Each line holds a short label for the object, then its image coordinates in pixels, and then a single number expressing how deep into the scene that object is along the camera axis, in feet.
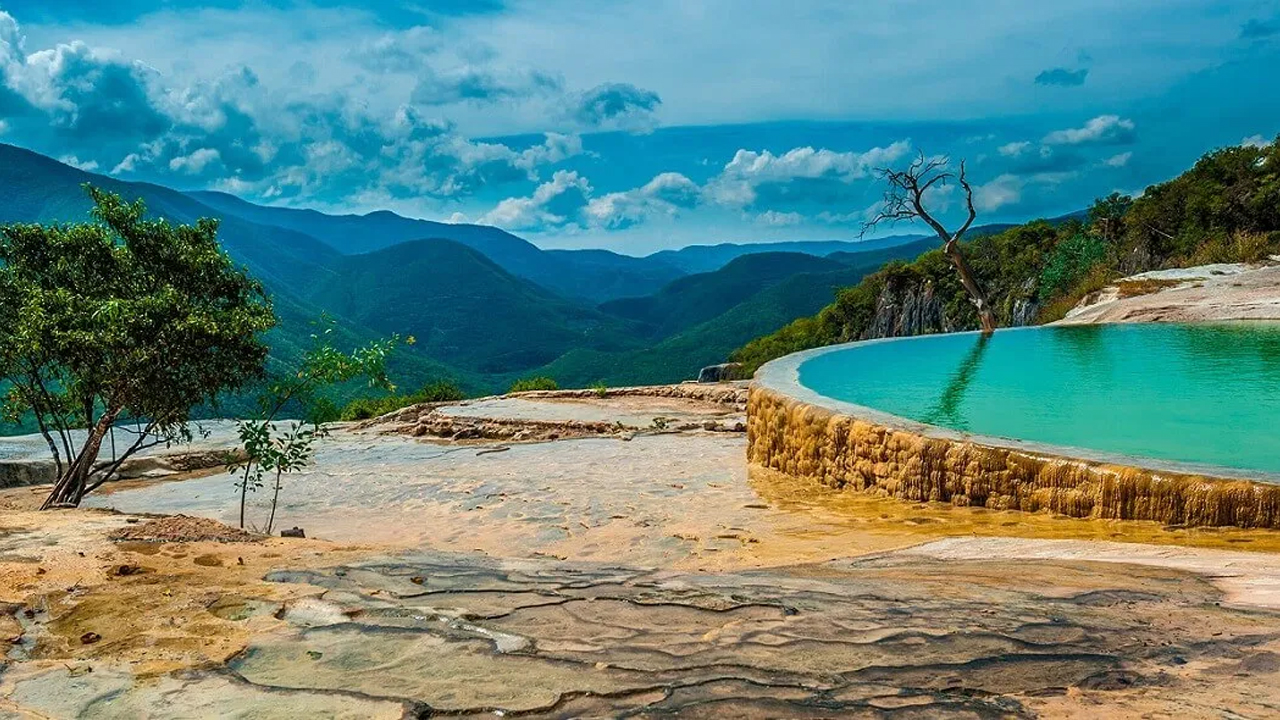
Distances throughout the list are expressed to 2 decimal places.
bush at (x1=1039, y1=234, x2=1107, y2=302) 123.16
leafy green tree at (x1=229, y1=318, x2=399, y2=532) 26.99
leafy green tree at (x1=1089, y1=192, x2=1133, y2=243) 142.82
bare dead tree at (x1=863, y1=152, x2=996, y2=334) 66.28
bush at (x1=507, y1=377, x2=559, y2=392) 87.68
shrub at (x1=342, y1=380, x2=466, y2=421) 76.84
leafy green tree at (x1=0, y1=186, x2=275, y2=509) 26.89
